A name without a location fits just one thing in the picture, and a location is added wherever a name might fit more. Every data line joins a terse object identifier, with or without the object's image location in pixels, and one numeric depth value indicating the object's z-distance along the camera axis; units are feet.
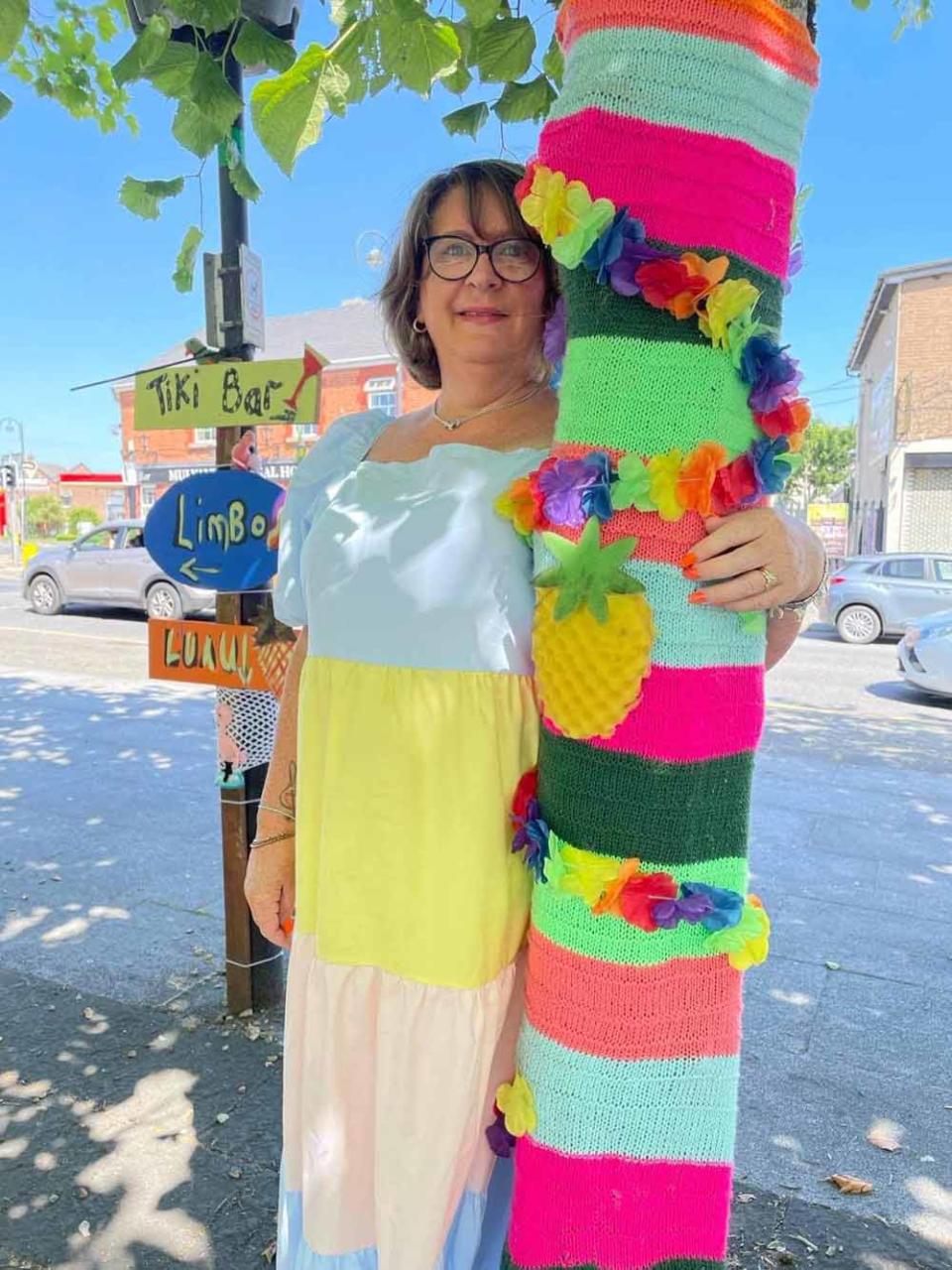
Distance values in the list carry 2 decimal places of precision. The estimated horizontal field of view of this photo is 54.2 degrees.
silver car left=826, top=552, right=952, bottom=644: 36.96
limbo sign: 8.27
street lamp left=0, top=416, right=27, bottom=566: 89.20
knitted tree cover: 3.23
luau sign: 8.52
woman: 3.95
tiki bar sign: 7.98
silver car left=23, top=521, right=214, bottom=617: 39.88
